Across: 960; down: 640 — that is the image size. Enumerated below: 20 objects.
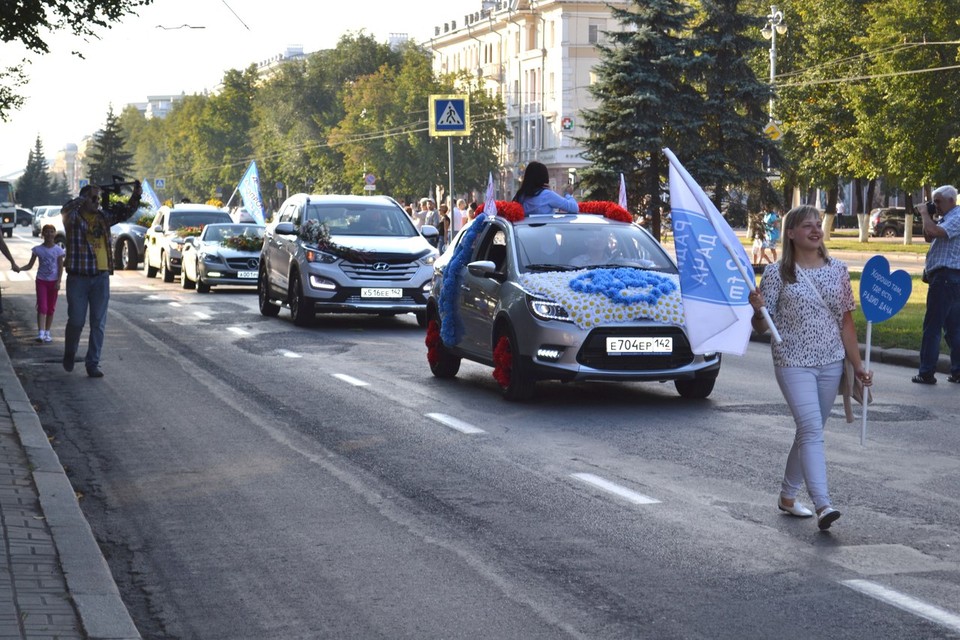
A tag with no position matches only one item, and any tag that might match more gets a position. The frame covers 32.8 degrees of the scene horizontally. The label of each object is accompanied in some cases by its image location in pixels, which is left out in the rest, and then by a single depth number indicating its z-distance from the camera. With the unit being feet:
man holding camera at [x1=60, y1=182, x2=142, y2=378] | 50.34
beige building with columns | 359.46
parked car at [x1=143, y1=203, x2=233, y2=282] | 121.60
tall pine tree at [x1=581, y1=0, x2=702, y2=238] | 132.57
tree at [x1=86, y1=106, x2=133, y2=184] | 495.82
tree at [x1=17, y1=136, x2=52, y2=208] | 606.14
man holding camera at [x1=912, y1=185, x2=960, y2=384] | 50.49
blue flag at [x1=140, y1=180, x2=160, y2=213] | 161.90
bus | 315.37
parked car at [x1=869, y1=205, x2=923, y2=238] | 240.12
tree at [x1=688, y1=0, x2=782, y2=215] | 136.87
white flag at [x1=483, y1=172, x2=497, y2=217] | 49.34
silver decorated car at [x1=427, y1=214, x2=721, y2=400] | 42.68
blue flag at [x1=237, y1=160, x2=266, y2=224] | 127.44
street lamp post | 171.57
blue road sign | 91.40
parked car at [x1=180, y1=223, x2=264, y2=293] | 104.37
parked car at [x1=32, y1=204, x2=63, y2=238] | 310.12
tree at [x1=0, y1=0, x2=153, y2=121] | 59.77
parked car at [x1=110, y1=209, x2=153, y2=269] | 147.54
